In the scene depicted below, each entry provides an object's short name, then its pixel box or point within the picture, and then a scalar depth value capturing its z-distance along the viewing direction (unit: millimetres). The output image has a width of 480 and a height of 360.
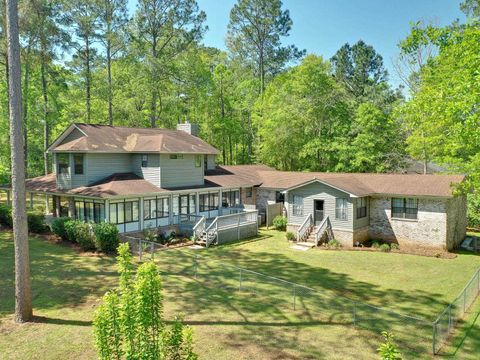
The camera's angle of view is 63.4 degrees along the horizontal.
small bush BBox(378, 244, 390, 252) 23922
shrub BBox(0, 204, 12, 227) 26781
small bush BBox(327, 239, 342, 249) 24575
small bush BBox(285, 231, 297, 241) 26062
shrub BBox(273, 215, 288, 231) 29500
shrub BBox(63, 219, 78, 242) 22336
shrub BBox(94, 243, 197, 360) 6625
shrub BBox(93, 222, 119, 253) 20609
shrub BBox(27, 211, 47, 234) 25266
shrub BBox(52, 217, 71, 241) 23125
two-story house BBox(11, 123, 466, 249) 24234
